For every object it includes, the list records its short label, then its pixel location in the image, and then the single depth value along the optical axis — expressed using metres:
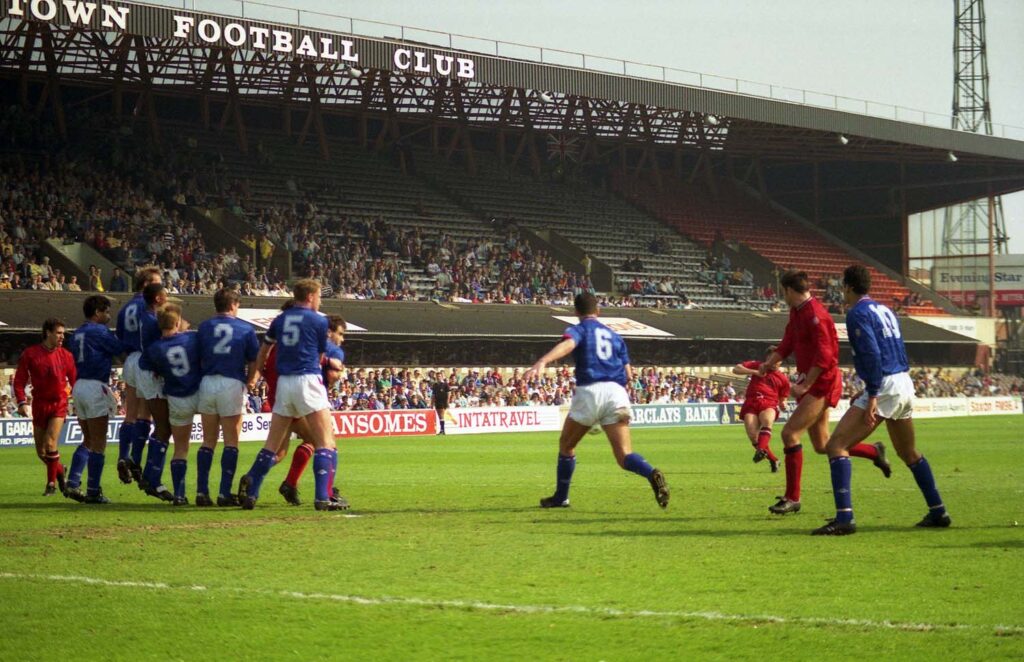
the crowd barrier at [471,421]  32.38
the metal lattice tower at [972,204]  73.25
